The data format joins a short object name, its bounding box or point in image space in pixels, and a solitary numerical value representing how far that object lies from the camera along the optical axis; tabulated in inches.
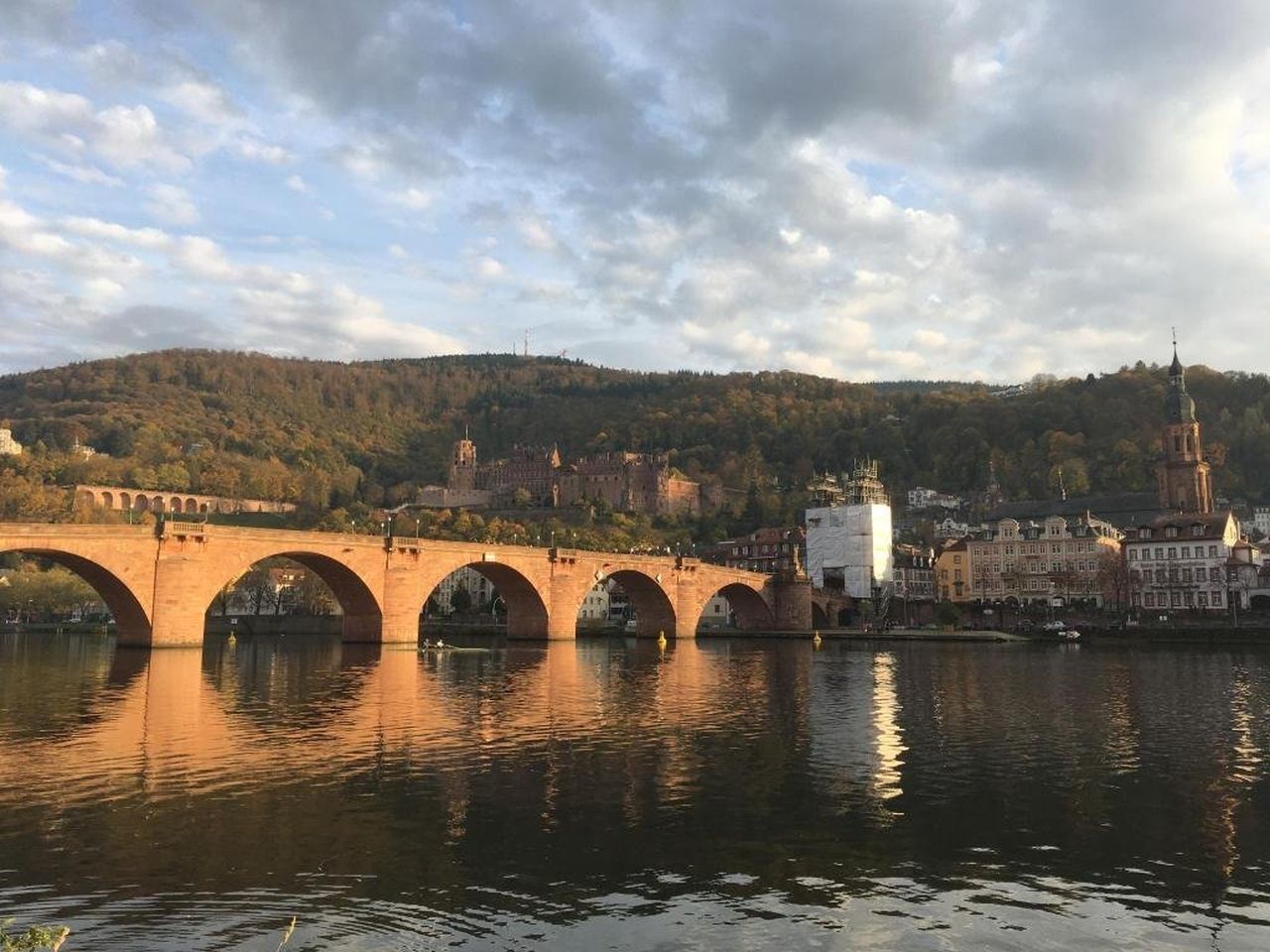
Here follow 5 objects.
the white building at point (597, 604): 4753.7
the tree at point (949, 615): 3681.1
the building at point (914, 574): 4522.6
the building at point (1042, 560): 3885.3
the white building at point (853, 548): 4328.2
